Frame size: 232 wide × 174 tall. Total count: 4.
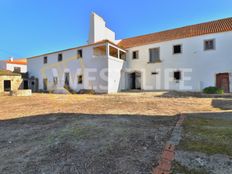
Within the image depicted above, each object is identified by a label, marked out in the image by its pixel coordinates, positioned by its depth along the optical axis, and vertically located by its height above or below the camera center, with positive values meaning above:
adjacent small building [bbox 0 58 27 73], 33.16 +4.95
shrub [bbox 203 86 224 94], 13.38 -0.23
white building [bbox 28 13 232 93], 15.60 +2.85
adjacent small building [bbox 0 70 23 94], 22.05 +1.12
